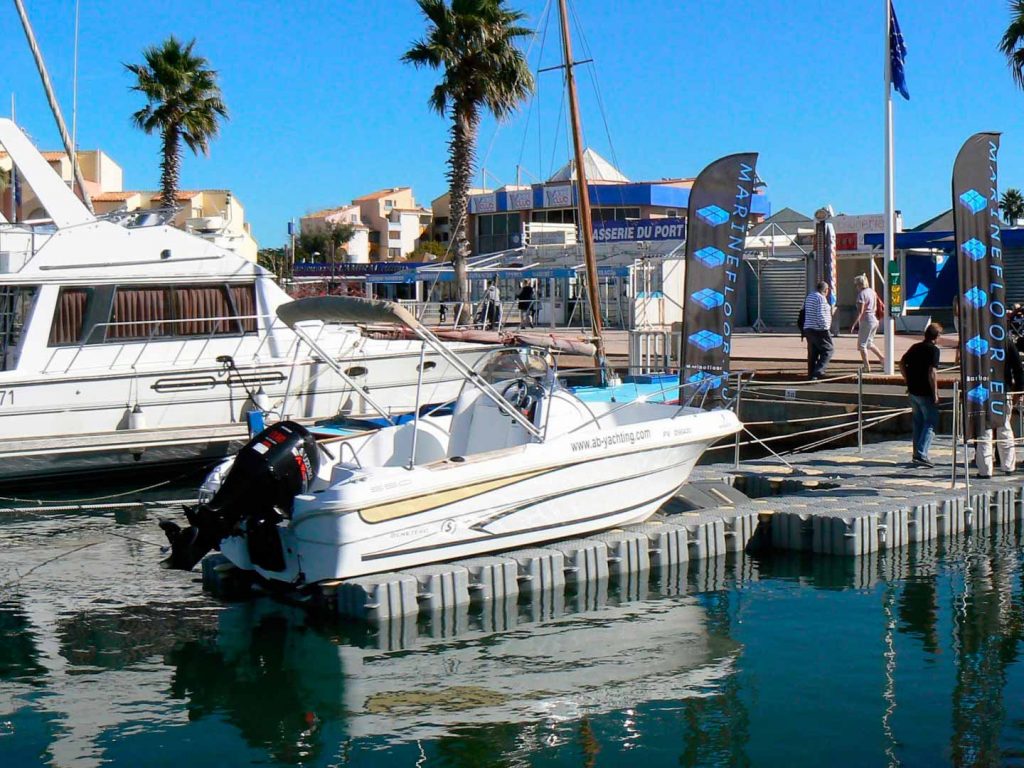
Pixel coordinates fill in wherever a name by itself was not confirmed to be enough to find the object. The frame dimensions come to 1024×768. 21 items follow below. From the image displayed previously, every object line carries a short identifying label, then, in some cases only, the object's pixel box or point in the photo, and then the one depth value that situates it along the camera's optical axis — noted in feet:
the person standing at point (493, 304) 106.07
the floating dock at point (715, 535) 33.14
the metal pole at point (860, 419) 49.29
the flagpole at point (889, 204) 65.36
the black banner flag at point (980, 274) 42.19
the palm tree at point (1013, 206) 304.71
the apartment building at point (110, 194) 128.88
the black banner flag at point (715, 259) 47.24
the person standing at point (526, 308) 122.83
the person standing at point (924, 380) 44.06
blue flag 65.51
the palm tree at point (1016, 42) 94.02
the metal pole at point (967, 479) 41.65
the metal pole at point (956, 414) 41.97
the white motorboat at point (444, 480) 32.09
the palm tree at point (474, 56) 106.52
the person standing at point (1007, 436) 44.04
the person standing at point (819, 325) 64.49
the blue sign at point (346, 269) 181.92
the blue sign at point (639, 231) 124.16
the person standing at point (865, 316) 67.62
